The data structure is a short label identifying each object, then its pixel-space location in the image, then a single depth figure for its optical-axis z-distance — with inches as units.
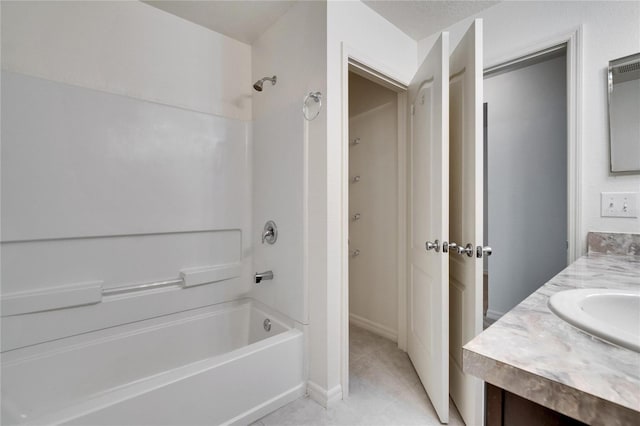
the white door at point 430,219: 55.7
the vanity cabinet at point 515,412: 17.5
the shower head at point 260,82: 73.9
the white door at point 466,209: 50.9
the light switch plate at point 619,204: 53.2
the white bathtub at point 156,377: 45.0
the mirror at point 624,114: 52.6
